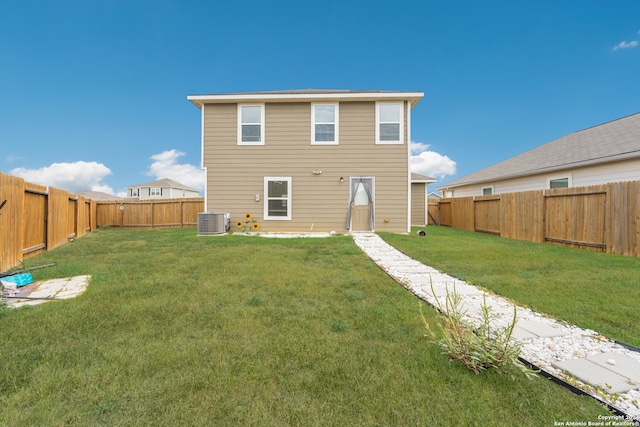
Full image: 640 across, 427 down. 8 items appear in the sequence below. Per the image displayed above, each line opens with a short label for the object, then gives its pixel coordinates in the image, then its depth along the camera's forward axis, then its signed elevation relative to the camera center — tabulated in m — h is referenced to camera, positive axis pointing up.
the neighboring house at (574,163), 8.60 +1.93
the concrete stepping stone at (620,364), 1.87 -1.14
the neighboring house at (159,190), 36.09 +2.99
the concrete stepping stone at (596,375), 1.75 -1.15
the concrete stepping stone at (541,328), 2.50 -1.14
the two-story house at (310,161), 9.77 +1.89
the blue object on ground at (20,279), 3.78 -1.00
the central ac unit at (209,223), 9.13 -0.41
